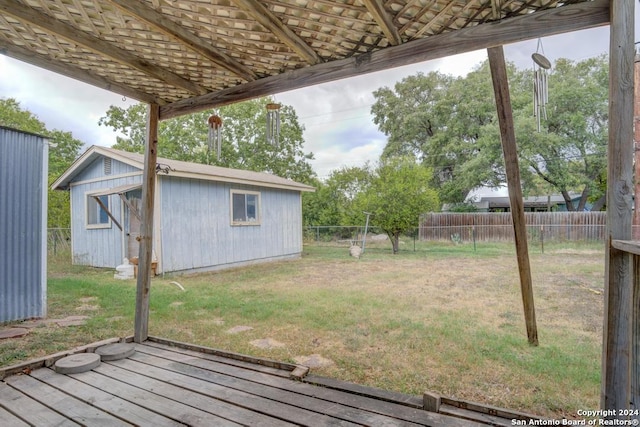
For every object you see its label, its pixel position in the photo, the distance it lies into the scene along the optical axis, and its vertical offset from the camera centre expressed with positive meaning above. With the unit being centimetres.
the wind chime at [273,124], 286 +73
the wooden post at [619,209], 129 +2
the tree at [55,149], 1246 +309
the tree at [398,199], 1102 +41
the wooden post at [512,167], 224 +33
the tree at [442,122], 1708 +489
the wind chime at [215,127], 309 +75
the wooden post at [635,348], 110 -43
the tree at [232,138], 1658 +352
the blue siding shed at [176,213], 729 -8
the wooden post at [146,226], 291 -13
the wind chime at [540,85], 217 +83
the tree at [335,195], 1584 +75
